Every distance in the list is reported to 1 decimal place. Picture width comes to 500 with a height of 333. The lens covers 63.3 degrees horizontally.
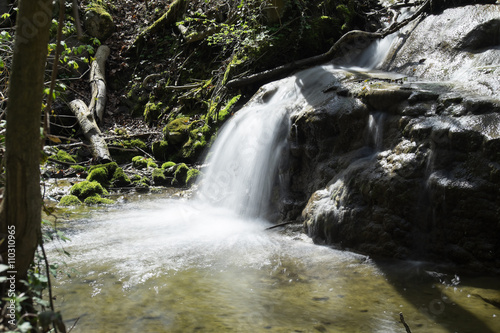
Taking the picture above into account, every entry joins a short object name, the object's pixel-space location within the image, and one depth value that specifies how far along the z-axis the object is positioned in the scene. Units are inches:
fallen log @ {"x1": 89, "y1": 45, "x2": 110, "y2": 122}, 443.2
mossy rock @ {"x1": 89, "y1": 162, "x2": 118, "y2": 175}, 337.7
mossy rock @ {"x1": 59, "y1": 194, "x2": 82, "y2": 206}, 277.6
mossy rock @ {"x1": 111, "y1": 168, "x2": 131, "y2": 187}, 332.2
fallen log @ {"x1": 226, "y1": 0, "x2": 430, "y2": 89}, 324.9
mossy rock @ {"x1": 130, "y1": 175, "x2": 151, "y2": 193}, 327.9
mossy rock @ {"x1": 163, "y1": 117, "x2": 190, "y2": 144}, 371.6
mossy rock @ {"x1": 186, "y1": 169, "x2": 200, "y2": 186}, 325.4
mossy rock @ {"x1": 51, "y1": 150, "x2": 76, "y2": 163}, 356.8
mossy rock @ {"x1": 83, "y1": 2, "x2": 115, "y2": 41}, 531.8
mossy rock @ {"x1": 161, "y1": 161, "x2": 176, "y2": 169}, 354.3
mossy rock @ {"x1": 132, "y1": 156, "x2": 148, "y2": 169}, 369.4
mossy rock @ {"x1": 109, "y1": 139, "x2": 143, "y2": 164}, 385.7
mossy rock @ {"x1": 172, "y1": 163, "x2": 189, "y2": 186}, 338.6
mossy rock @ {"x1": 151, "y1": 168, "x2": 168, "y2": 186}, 340.8
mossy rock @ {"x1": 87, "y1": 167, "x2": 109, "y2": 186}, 326.6
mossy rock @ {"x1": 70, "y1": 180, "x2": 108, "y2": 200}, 292.7
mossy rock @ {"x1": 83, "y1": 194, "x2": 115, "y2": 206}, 281.3
